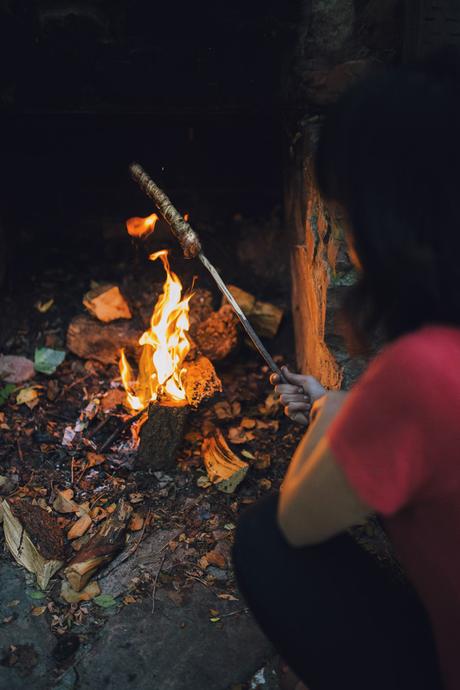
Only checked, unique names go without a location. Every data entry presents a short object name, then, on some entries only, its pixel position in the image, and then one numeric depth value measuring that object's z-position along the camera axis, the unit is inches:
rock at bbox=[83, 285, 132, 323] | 130.2
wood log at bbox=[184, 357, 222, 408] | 112.0
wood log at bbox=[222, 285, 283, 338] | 132.9
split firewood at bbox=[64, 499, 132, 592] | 85.3
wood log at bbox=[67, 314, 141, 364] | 128.7
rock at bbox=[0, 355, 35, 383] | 125.3
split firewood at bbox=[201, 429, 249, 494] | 103.4
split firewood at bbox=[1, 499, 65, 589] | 86.7
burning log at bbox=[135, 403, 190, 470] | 104.6
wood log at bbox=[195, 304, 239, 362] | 124.5
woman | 40.8
